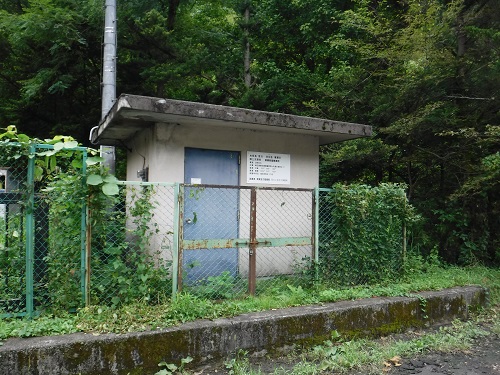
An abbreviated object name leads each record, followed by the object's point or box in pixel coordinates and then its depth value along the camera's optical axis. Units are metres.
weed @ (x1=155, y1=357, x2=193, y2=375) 3.42
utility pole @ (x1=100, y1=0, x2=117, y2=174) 7.16
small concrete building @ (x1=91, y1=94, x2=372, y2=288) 5.03
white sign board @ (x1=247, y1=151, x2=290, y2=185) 5.81
